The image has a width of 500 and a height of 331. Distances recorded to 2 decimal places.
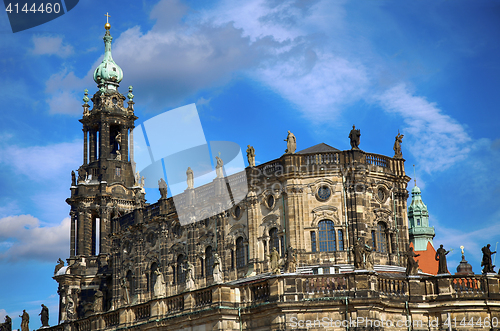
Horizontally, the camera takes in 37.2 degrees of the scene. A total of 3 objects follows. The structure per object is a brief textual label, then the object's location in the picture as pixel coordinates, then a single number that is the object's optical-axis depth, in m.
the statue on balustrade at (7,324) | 75.75
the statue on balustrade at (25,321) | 70.62
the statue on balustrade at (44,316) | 65.25
